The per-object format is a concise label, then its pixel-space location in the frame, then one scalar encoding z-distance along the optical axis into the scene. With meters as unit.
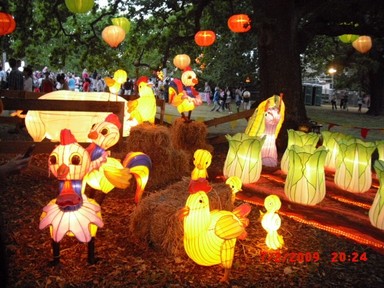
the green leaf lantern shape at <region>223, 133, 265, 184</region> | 6.98
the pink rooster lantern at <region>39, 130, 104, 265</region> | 3.82
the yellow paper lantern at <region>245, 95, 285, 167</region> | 8.14
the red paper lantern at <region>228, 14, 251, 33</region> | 10.65
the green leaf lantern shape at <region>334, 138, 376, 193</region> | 6.60
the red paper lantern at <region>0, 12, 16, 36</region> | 9.34
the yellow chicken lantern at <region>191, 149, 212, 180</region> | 4.81
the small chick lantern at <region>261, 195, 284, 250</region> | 4.62
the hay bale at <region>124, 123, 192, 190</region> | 7.23
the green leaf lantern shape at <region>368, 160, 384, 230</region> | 5.20
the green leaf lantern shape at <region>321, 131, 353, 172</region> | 7.81
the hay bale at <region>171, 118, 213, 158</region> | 9.65
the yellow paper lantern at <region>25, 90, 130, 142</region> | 9.13
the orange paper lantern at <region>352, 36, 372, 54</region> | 12.12
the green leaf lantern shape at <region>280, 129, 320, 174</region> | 7.43
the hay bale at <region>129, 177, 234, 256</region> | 4.35
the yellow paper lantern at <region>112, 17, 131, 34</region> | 12.23
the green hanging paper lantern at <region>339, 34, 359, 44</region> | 12.43
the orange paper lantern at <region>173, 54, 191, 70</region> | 13.66
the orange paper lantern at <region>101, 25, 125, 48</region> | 11.71
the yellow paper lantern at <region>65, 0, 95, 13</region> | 8.70
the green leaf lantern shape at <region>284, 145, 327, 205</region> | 5.95
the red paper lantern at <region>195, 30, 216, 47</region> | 11.94
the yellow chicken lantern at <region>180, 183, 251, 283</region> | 3.92
